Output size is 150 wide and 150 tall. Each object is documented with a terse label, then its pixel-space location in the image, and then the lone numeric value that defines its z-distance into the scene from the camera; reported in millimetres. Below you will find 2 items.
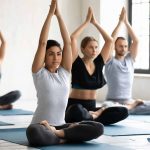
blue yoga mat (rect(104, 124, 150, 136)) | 5218
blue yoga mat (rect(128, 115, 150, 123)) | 6635
